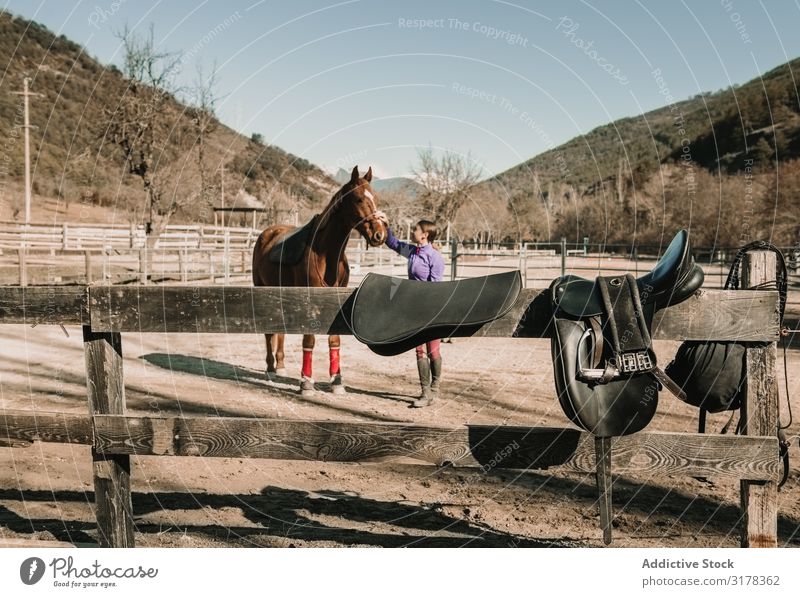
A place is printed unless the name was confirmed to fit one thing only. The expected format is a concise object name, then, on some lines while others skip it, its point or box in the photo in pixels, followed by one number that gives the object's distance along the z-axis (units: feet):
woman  20.33
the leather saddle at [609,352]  7.56
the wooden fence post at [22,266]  48.62
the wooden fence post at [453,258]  48.14
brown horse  19.76
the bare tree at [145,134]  70.79
